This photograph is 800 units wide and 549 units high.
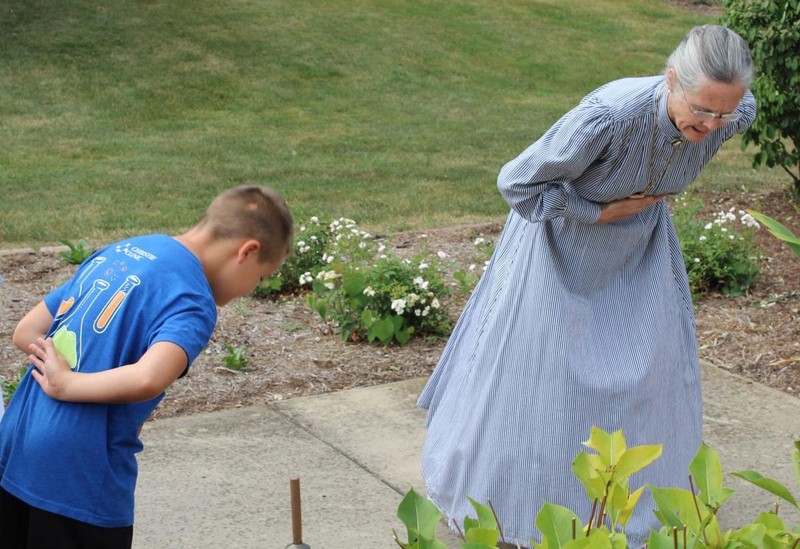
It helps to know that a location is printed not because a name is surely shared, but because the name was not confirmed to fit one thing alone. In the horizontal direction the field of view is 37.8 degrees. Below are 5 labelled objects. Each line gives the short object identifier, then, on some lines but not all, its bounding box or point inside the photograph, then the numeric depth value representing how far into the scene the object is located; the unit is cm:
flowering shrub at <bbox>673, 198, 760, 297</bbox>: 587
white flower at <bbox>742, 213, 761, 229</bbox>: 643
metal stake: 162
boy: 226
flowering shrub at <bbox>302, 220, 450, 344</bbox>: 523
